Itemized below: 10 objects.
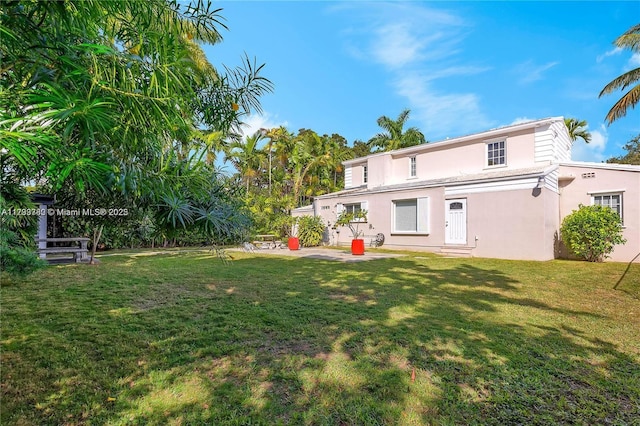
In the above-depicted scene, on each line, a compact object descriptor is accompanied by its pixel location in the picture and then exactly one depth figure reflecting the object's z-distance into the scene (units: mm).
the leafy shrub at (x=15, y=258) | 3602
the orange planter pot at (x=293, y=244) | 17875
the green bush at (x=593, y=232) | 11695
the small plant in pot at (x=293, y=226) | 21172
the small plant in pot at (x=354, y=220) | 18025
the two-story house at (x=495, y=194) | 12453
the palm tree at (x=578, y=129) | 25141
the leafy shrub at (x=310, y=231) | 20219
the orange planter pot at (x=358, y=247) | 14219
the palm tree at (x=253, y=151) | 24922
